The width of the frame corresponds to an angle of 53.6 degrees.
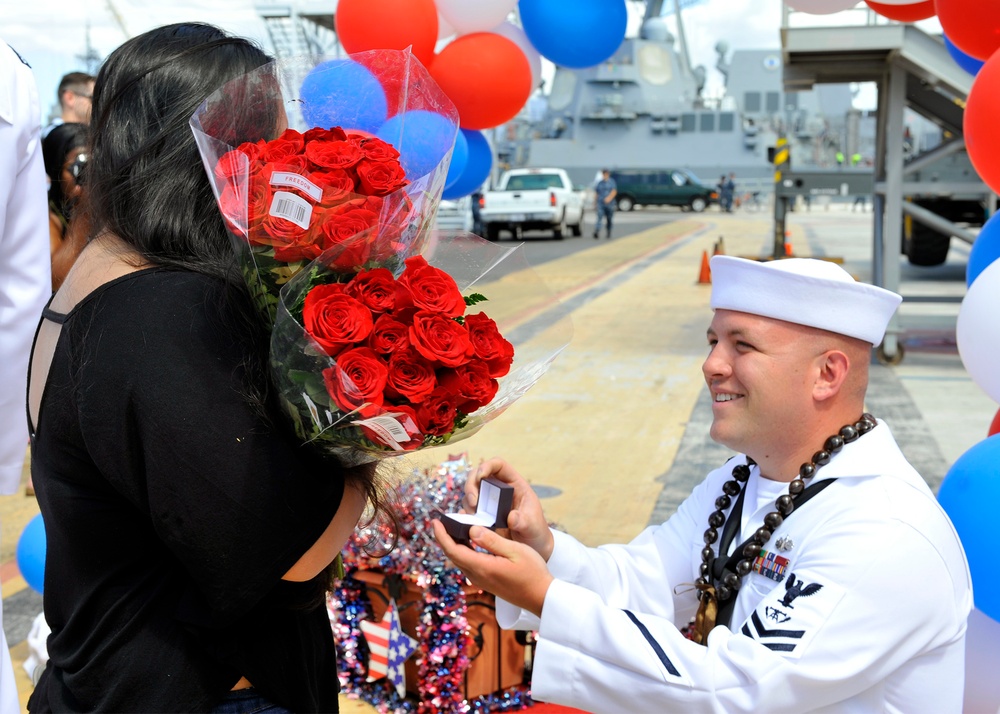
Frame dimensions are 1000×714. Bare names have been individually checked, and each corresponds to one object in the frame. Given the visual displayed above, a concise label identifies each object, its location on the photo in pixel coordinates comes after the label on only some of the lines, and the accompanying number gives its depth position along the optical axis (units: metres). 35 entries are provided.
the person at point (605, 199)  28.00
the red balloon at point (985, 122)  3.18
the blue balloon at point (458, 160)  4.98
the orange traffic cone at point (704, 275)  15.84
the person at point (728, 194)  46.28
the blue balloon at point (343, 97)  1.87
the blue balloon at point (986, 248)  3.66
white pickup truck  24.30
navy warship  54.06
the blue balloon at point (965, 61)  5.24
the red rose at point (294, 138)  1.58
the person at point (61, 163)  4.55
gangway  8.52
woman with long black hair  1.43
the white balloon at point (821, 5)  4.42
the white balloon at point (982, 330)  2.98
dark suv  45.22
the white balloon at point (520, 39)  5.37
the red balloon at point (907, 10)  4.41
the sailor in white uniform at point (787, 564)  1.80
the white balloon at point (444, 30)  5.14
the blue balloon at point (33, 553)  3.91
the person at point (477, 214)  24.70
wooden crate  3.55
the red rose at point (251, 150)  1.54
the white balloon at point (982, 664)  2.52
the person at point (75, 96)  5.75
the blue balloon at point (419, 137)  1.83
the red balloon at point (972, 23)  3.52
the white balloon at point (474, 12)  4.87
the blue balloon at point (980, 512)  2.52
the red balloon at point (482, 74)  4.82
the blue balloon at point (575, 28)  4.74
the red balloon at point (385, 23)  4.37
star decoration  3.54
